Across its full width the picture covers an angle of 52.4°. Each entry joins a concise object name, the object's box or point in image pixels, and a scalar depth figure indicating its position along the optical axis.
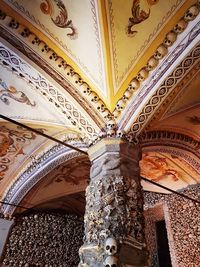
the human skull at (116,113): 2.49
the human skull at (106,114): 2.50
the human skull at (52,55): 2.53
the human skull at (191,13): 2.05
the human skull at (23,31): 2.40
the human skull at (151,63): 2.36
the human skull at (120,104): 2.50
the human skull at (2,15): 2.30
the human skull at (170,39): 2.22
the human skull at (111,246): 1.74
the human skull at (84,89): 2.59
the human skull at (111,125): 2.42
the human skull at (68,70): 2.57
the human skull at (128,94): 2.50
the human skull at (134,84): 2.47
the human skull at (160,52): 2.29
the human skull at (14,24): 2.35
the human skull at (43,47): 2.50
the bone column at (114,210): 1.79
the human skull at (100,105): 2.54
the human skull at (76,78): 2.58
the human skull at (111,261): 1.70
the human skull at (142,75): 2.43
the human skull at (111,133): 2.37
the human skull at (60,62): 2.55
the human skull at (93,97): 2.58
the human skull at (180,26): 2.15
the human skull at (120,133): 2.35
